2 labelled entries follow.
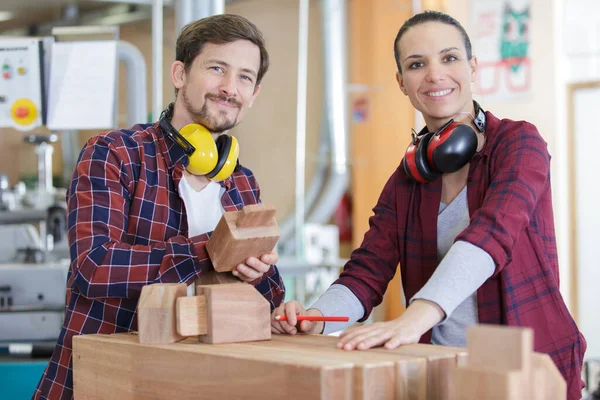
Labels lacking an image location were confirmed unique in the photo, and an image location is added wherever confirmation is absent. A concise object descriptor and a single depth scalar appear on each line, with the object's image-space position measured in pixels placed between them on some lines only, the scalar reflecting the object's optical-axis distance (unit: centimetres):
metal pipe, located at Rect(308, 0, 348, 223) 594
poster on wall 536
